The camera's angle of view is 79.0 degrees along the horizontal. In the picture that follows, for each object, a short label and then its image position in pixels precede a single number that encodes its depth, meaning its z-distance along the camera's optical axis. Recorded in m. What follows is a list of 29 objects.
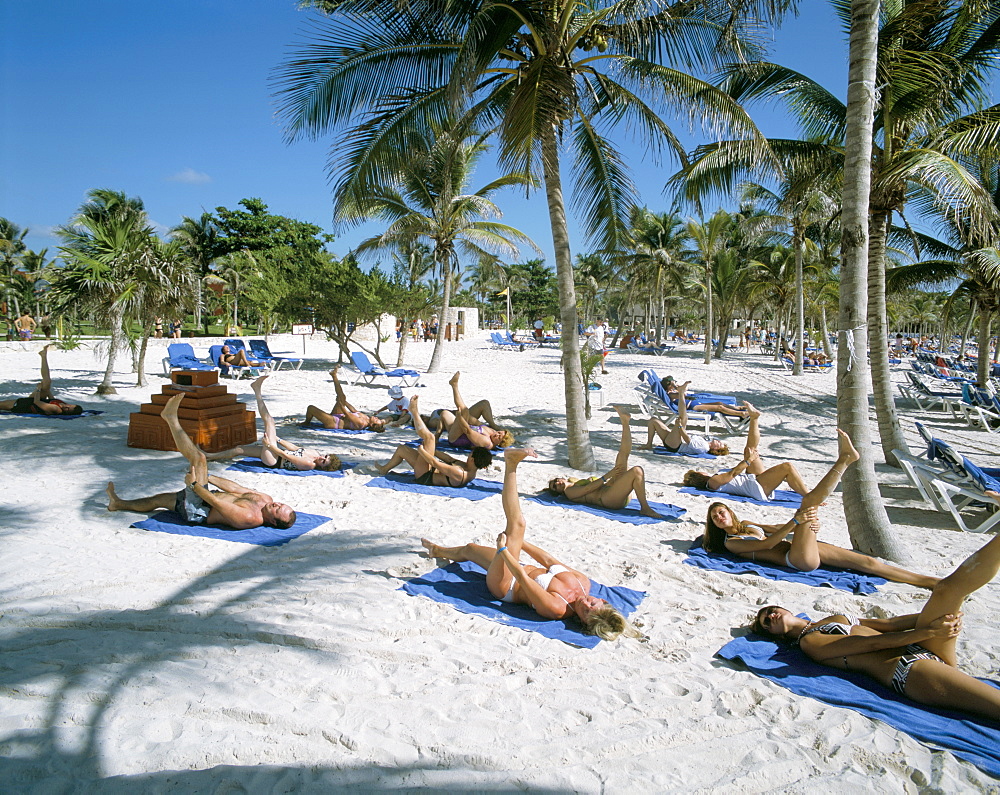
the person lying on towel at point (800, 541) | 4.24
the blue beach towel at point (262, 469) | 7.04
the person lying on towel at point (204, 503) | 4.94
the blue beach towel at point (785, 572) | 4.30
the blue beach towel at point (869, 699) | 2.56
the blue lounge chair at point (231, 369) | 15.50
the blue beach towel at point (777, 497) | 6.60
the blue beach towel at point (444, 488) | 6.51
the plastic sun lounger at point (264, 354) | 17.55
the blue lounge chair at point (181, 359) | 14.20
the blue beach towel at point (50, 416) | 9.23
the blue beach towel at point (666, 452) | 8.95
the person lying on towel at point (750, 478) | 6.42
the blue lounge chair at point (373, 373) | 14.90
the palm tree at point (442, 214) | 17.38
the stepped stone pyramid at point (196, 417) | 7.56
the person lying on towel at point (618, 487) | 5.88
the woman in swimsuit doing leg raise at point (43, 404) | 9.33
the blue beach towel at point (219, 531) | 4.87
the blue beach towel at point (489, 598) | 3.62
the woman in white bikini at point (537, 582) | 3.58
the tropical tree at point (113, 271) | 10.44
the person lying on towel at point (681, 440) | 8.98
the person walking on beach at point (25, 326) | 23.33
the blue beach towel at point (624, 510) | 5.88
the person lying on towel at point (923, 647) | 2.67
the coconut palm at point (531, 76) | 6.45
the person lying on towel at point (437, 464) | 6.71
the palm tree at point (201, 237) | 34.22
